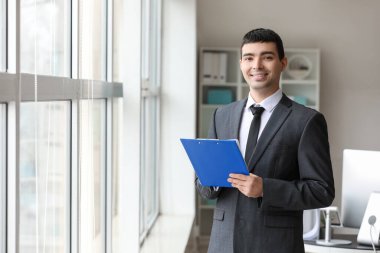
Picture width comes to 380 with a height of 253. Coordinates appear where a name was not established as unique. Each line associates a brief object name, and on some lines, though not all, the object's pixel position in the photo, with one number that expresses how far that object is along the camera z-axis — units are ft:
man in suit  8.17
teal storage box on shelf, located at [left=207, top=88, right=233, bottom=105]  26.55
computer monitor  13.52
